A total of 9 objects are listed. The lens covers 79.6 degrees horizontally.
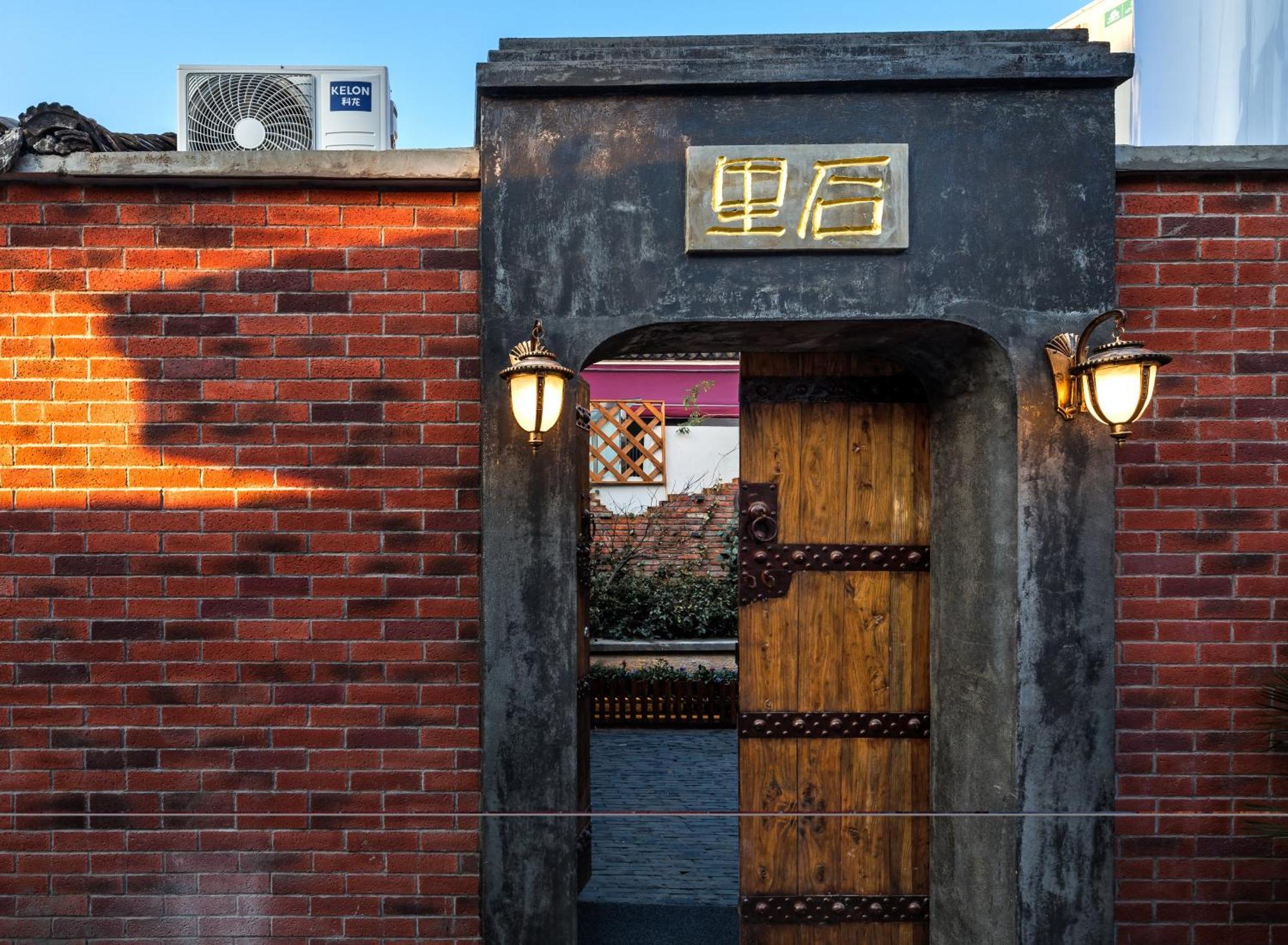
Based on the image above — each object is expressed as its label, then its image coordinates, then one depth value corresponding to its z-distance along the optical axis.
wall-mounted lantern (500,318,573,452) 2.65
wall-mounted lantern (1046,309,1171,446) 2.55
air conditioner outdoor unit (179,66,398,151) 3.36
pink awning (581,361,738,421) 12.29
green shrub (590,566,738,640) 9.86
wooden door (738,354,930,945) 3.44
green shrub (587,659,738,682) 8.21
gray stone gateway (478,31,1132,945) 2.84
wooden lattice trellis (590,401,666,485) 11.93
